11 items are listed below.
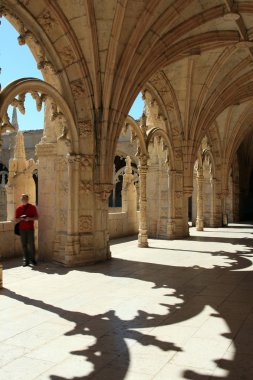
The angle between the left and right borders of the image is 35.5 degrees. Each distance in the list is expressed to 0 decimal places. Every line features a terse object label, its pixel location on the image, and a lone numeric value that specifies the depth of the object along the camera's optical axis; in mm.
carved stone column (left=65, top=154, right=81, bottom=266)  6238
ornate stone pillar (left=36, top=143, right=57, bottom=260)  6582
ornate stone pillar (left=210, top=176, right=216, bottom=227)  15121
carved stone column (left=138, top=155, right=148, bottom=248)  8580
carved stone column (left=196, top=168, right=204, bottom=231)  13102
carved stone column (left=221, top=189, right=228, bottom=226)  15628
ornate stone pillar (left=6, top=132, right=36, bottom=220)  8258
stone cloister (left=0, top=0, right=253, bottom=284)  5855
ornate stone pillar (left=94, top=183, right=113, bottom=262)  6551
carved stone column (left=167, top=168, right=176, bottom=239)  10289
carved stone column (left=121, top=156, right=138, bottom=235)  11133
